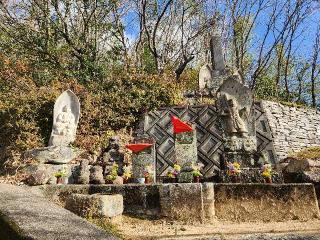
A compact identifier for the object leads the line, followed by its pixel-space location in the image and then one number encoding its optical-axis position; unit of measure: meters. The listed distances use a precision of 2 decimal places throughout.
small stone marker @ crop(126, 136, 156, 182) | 6.38
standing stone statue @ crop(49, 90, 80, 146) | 9.62
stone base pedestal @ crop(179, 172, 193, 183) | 5.97
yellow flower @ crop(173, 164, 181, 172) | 6.05
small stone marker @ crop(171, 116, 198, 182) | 6.29
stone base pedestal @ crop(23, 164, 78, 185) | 6.41
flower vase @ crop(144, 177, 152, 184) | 6.24
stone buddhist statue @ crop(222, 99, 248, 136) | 6.87
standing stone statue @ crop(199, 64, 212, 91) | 14.70
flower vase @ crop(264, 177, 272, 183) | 5.81
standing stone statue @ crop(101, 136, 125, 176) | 7.10
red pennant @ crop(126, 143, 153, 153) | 6.48
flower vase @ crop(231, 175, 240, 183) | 6.00
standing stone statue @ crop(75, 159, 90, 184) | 6.56
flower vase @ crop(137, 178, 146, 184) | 6.23
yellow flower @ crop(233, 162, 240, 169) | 6.05
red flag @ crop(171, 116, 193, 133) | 6.40
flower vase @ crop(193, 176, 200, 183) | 5.97
